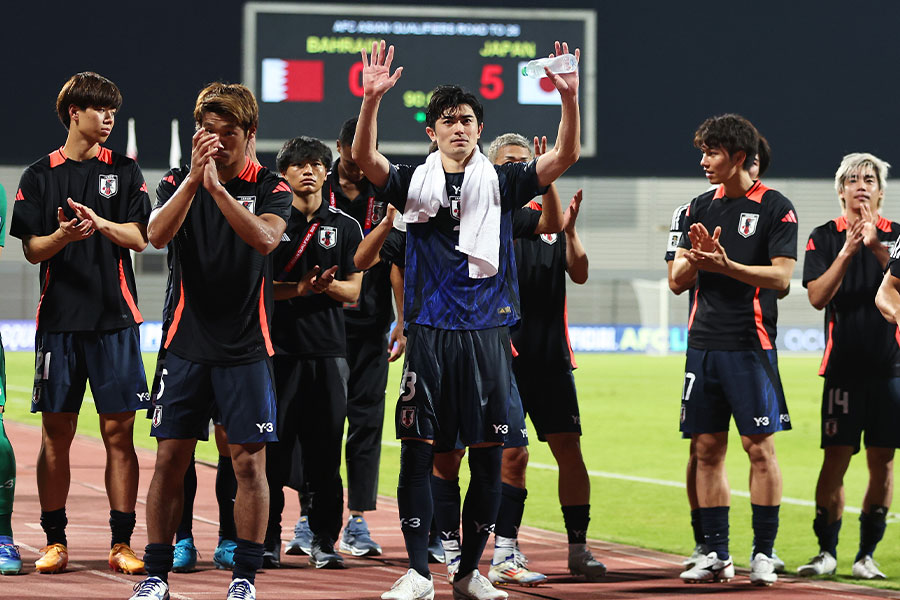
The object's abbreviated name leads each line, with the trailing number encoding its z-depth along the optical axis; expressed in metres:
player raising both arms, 10.23
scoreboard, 48.47
